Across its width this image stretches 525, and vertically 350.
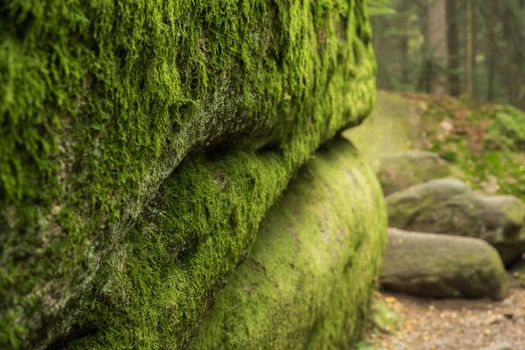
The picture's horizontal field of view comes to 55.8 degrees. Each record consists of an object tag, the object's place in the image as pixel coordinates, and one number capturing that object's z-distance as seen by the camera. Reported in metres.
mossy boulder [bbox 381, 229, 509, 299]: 8.11
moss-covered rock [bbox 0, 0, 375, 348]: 1.47
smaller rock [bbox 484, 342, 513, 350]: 5.81
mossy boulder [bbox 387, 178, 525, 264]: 9.38
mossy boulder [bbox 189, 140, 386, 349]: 3.32
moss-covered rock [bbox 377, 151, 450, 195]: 12.28
